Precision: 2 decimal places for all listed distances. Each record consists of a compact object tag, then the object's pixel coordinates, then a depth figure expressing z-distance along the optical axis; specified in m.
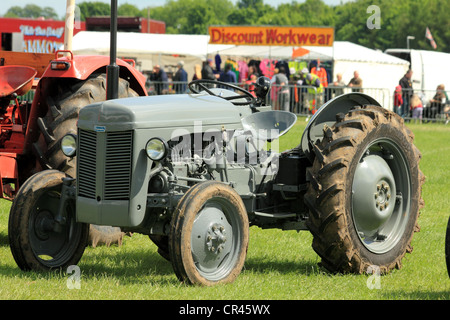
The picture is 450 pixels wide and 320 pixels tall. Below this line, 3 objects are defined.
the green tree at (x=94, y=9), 137.25
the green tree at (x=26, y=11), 183.38
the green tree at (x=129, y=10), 153.77
